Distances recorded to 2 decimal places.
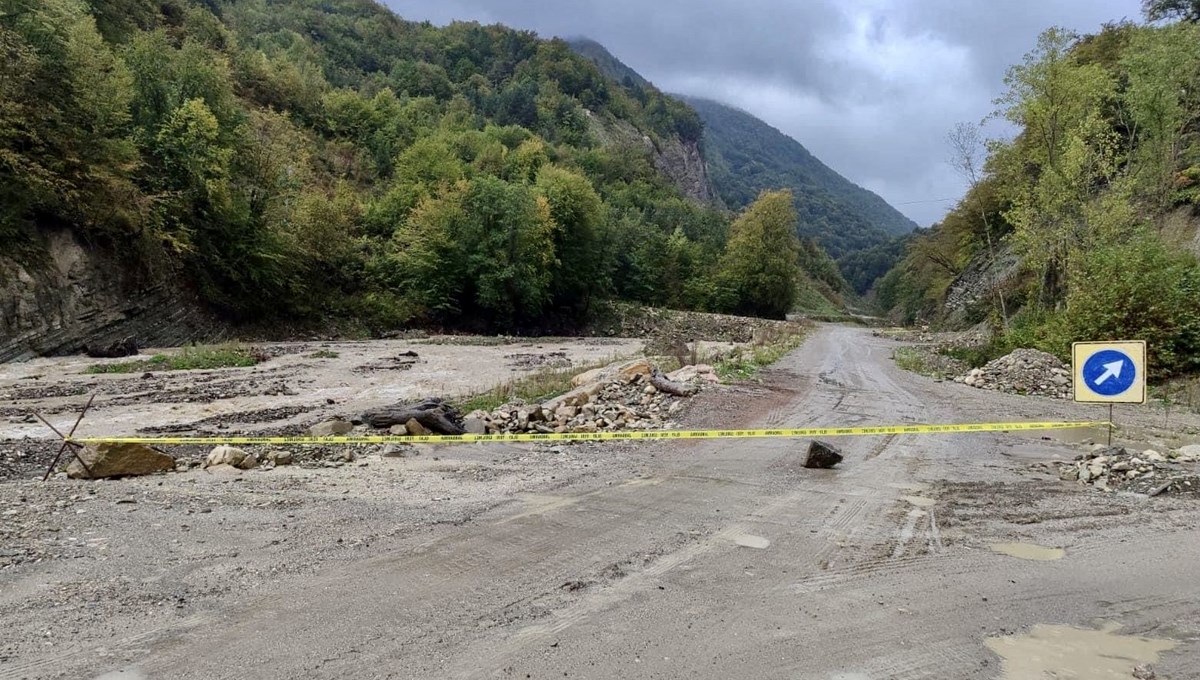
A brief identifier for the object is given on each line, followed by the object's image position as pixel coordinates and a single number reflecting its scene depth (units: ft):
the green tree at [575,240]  166.30
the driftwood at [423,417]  33.50
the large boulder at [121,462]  22.48
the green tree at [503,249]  142.92
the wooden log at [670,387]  42.31
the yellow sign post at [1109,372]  27.35
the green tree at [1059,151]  69.97
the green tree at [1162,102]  71.30
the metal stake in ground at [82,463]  22.34
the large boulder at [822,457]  25.46
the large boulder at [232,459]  25.39
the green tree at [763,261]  209.67
